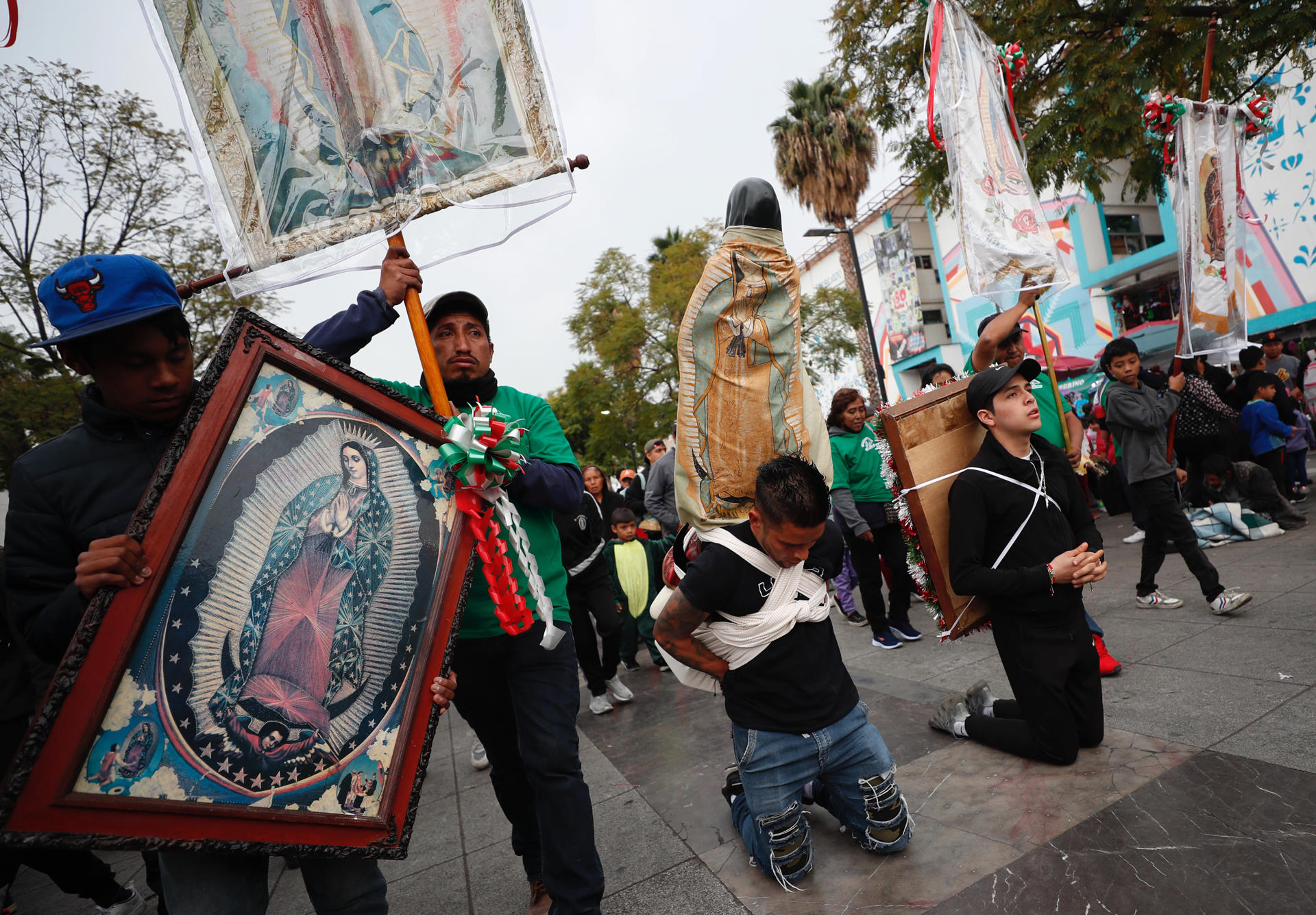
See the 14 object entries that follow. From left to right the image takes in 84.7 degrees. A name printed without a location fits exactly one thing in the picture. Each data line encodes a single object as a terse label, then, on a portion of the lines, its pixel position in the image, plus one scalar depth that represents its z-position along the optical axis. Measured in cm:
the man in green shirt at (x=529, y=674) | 226
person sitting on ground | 712
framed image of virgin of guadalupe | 142
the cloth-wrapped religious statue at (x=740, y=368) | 256
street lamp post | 1793
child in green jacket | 637
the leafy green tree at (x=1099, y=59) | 601
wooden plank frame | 317
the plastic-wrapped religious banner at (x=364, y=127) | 218
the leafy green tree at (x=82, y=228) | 959
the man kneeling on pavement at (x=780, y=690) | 251
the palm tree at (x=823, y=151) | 2362
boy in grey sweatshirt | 490
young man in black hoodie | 298
